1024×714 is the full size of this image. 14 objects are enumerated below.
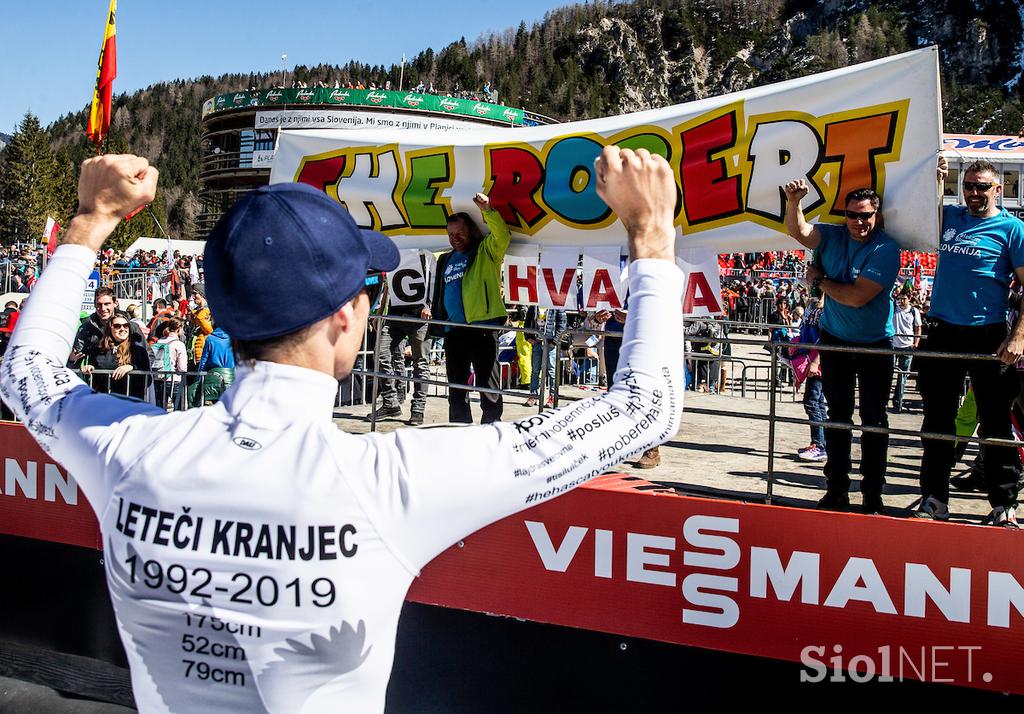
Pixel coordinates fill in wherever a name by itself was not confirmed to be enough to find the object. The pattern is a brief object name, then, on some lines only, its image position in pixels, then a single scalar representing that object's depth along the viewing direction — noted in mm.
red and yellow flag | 9492
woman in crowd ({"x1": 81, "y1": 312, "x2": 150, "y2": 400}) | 9148
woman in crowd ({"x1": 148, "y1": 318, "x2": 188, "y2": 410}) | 11971
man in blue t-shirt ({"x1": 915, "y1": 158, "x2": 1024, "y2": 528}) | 5250
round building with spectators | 66562
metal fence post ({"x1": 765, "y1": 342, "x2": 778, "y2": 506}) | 4625
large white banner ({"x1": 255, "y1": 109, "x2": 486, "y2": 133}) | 64938
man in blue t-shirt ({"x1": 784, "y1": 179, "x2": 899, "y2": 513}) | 5301
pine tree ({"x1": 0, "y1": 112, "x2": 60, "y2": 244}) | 83750
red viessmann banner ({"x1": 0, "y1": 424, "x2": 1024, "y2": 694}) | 4043
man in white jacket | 1379
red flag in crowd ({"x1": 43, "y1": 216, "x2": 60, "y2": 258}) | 14845
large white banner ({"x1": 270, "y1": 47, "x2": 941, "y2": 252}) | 5414
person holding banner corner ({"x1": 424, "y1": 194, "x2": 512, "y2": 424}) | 7031
